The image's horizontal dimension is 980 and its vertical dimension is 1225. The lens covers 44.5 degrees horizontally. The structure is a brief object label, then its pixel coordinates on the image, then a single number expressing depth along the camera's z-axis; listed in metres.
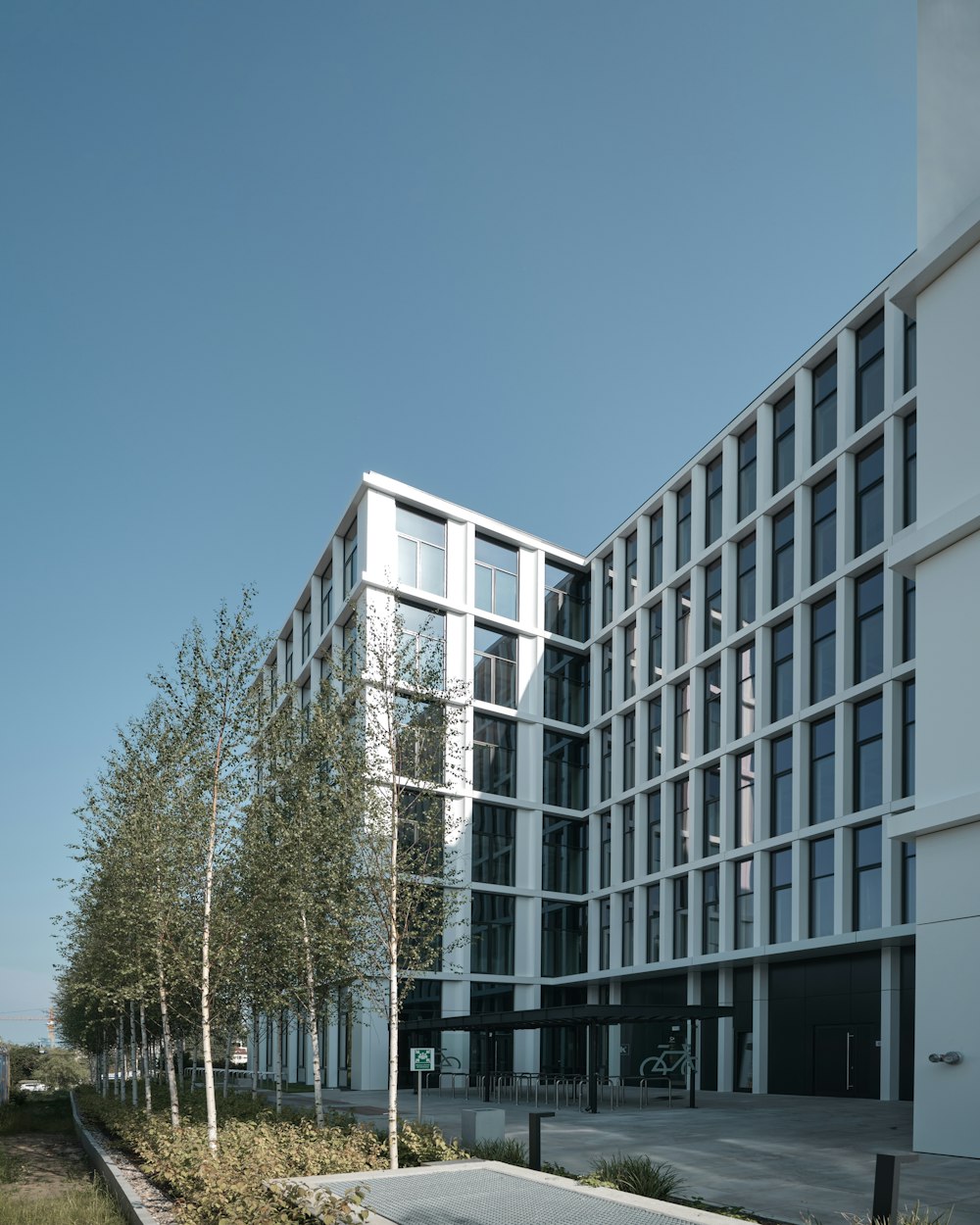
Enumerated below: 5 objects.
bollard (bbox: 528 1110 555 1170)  15.00
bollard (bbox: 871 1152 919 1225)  9.01
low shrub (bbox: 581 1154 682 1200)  14.11
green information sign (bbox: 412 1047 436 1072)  19.80
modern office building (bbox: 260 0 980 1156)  20.34
